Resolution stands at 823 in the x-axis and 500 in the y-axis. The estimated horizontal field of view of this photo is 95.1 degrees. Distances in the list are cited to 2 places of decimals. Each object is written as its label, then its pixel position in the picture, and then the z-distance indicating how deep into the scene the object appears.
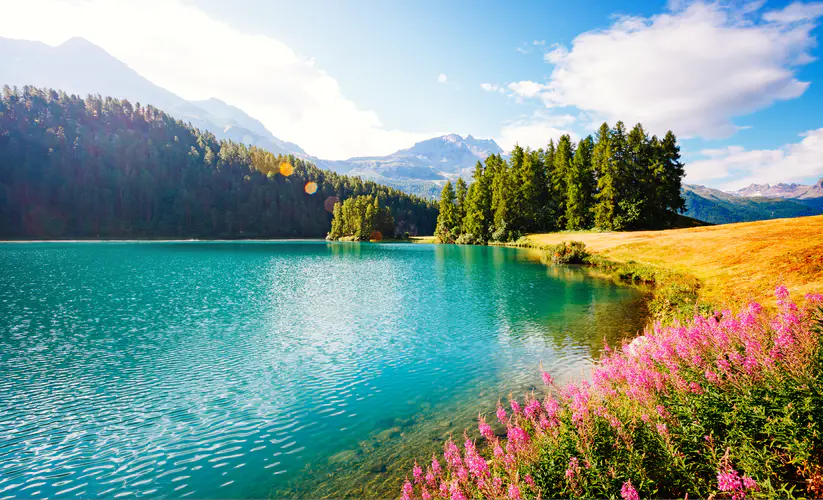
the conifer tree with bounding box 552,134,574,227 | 104.19
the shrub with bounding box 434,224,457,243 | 131.38
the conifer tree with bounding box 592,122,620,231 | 87.31
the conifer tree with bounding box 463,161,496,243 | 115.94
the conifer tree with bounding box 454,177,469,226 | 131.00
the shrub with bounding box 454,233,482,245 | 119.06
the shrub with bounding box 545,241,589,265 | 61.43
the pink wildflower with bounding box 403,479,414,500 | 7.13
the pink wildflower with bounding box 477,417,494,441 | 7.64
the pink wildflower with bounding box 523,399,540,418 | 8.59
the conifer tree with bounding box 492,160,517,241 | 106.36
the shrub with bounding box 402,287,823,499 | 5.99
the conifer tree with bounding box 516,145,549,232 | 105.94
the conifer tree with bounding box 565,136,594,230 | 95.69
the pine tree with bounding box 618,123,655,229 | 85.75
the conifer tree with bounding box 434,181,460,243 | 131.50
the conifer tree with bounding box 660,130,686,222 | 87.25
